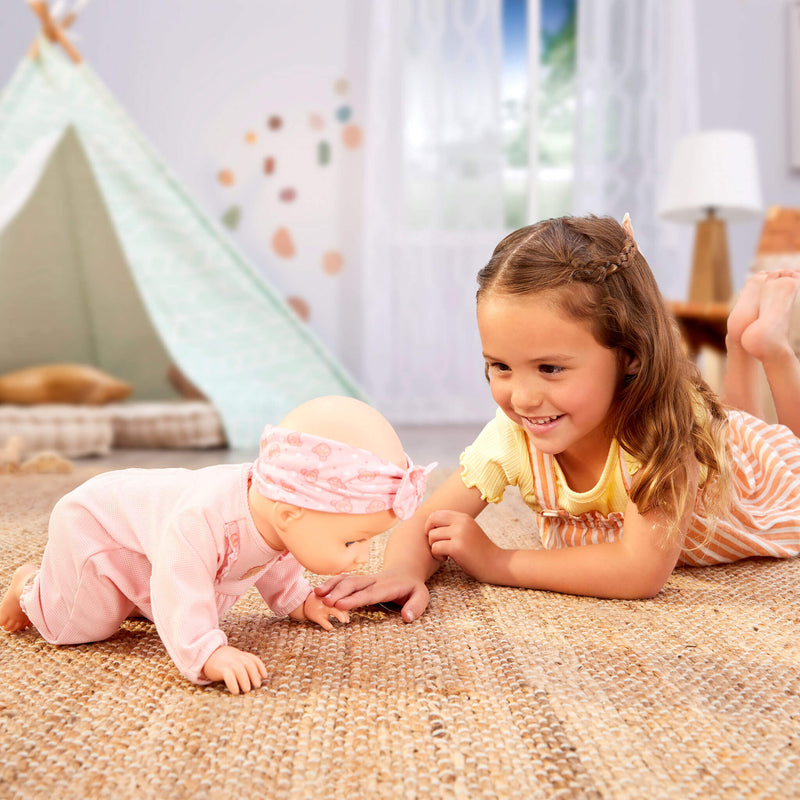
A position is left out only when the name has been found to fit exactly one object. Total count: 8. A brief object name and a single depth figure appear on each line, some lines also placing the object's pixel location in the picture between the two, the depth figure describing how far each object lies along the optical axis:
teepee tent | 2.38
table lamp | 2.53
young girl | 0.73
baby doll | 0.59
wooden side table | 1.91
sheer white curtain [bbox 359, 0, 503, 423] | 3.04
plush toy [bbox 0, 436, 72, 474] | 1.71
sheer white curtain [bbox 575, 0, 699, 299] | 3.02
